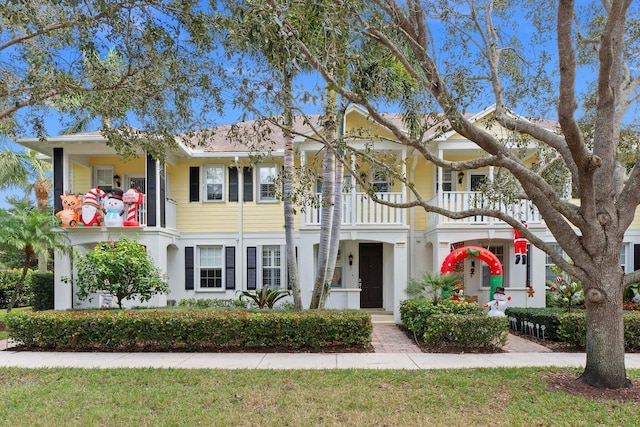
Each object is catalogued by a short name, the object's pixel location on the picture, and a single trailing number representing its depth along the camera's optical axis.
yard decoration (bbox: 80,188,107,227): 14.16
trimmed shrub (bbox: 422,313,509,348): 8.95
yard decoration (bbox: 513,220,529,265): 13.08
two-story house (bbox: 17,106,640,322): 14.57
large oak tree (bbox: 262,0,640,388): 5.77
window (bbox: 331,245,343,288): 16.03
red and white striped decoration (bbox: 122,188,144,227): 14.16
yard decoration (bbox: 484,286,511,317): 11.86
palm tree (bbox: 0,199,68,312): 13.39
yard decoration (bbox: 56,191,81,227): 14.21
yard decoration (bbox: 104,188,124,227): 14.16
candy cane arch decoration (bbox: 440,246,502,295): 12.67
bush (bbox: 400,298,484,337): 9.76
